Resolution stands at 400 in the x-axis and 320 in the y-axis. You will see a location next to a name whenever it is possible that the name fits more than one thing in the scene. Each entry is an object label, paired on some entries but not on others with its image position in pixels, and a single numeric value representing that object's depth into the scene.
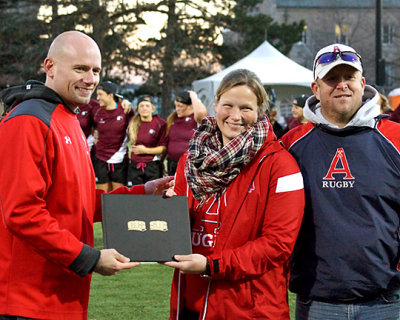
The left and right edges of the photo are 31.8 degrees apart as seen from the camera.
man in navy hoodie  3.36
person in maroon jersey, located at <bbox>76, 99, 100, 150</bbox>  11.98
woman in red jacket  3.23
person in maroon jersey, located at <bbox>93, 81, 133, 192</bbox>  12.06
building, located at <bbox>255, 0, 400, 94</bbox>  58.48
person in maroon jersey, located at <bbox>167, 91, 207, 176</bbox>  12.27
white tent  22.59
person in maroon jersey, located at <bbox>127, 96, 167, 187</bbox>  12.35
